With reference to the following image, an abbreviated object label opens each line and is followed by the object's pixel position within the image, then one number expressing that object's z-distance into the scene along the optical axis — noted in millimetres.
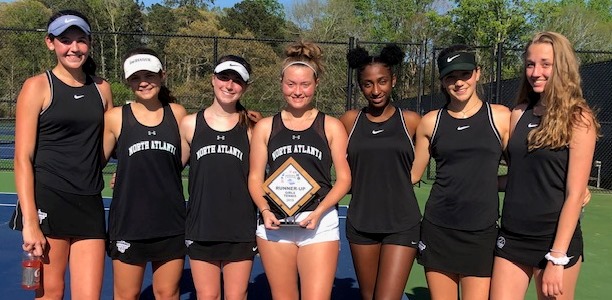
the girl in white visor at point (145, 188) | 3342
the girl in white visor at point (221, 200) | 3350
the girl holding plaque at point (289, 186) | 3287
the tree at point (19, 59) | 27234
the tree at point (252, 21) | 44281
